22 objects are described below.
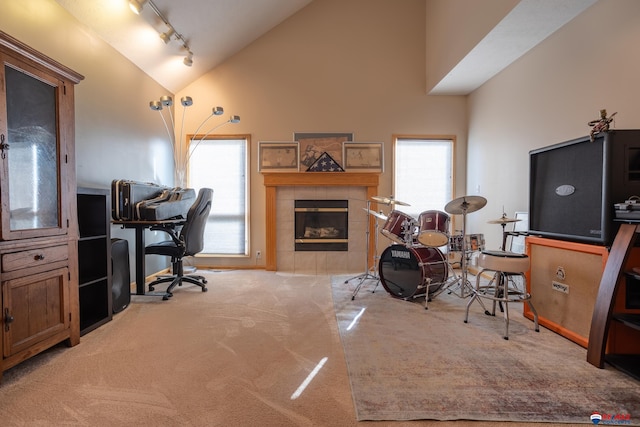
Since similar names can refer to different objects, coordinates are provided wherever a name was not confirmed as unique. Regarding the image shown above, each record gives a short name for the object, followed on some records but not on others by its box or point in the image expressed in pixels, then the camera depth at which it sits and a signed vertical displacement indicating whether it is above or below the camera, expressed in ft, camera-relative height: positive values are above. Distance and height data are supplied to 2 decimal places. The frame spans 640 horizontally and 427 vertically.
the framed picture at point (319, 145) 14.69 +2.93
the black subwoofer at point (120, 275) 8.70 -2.04
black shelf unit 8.07 -1.23
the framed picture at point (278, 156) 14.73 +2.39
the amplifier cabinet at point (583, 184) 6.08 +0.52
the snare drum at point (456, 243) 10.73 -1.26
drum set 9.44 -1.43
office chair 10.41 -1.24
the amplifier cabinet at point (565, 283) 6.68 -1.81
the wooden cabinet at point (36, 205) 5.26 +0.00
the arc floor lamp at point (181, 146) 14.37 +2.84
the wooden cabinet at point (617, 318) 5.67 -2.08
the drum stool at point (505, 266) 7.35 -1.43
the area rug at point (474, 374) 4.58 -3.03
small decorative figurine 6.22 +1.70
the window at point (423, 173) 15.10 +1.68
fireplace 14.49 -1.18
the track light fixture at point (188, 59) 12.14 +5.78
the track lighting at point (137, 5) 8.54 +5.62
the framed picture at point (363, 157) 14.71 +2.38
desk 10.00 -1.47
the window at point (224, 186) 14.98 +0.97
